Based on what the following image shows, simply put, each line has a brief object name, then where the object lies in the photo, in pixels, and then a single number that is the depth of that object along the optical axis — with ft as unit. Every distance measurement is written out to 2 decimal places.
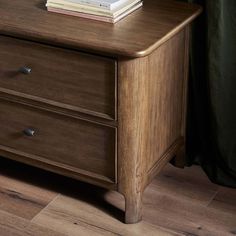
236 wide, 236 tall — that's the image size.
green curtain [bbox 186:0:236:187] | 9.22
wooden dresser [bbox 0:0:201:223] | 8.41
